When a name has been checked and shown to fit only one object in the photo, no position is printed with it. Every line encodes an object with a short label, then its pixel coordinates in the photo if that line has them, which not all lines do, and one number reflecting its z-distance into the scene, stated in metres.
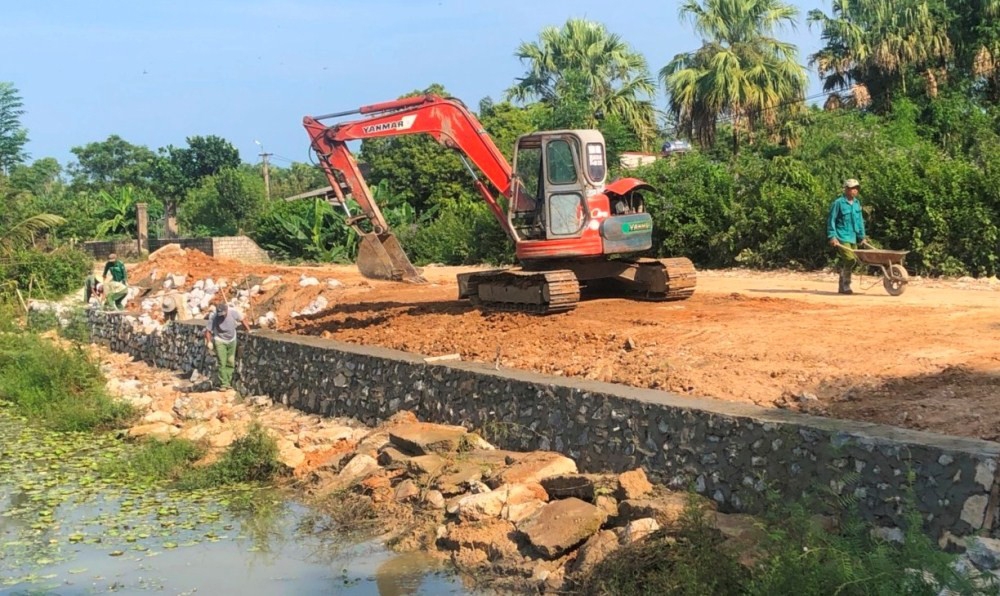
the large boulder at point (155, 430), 13.87
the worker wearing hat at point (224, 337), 17.05
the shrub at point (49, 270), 28.06
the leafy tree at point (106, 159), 73.69
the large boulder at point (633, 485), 8.10
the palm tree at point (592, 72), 41.00
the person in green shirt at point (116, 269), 25.27
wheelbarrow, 14.39
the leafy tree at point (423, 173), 41.28
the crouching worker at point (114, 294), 24.78
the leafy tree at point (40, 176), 52.66
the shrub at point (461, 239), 30.72
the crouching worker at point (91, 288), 25.53
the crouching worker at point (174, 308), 22.16
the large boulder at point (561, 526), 7.76
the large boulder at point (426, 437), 10.51
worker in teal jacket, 14.86
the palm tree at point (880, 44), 30.86
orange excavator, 14.12
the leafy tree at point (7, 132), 57.34
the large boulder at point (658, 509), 7.31
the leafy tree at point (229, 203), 44.66
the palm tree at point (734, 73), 33.12
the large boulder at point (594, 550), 7.33
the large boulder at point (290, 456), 11.71
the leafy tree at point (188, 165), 59.09
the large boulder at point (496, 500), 8.63
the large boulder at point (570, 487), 8.43
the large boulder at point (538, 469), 9.06
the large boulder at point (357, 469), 10.67
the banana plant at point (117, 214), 44.09
